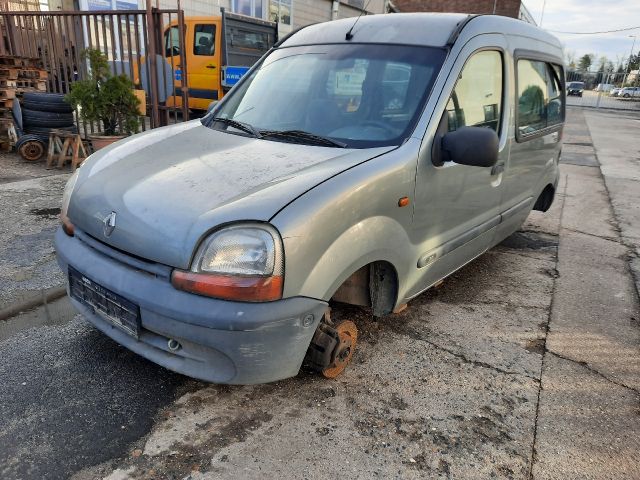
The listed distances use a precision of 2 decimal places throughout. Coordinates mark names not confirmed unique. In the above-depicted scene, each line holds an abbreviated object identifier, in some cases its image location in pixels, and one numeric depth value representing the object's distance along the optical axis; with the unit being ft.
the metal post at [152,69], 23.18
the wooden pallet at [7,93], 23.62
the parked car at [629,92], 143.13
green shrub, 20.43
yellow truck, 34.53
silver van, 6.41
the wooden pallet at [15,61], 23.21
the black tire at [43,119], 23.12
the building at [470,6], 115.75
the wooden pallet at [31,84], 24.45
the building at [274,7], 37.52
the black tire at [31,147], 22.80
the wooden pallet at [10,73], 23.44
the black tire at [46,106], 22.98
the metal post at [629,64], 214.20
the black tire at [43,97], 22.93
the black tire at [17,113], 22.86
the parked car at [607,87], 156.44
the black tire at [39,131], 23.52
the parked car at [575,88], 140.92
